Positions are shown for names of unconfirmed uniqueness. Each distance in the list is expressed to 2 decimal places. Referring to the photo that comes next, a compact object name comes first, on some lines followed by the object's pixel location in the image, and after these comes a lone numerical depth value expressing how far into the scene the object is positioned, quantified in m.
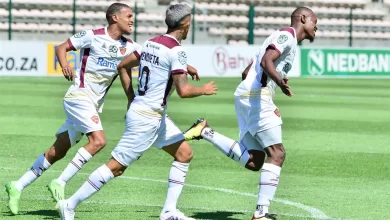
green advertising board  73.69
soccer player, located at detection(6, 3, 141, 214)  18.95
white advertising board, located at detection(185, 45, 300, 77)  68.69
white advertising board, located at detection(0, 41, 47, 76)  62.50
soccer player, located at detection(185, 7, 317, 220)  17.48
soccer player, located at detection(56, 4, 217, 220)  16.56
